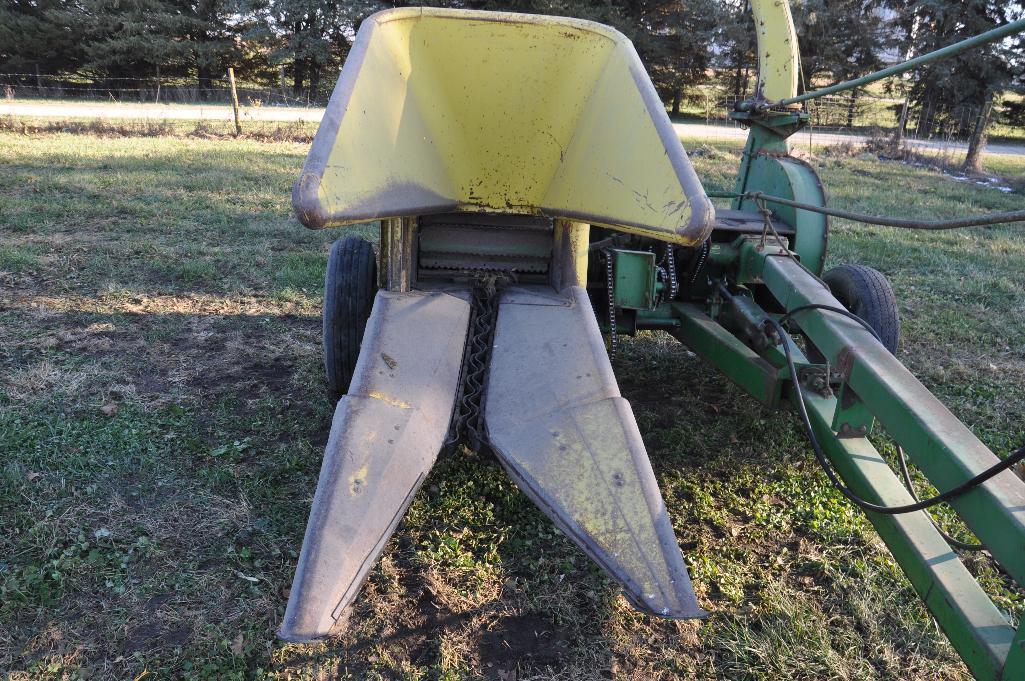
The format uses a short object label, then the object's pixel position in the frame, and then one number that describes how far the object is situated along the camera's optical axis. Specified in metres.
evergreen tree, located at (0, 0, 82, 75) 26.80
